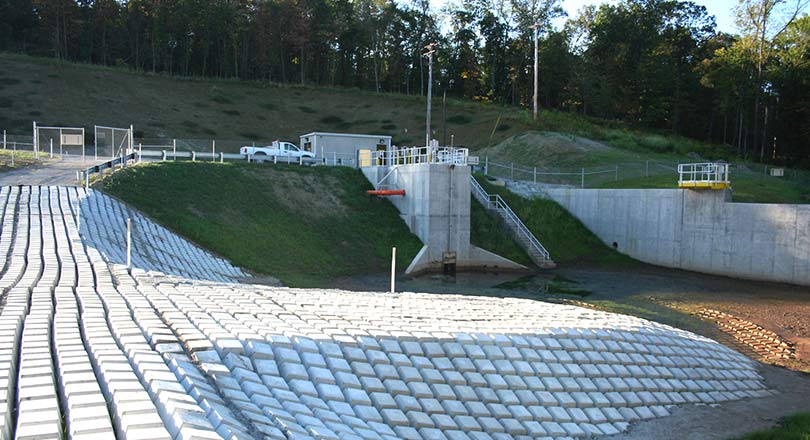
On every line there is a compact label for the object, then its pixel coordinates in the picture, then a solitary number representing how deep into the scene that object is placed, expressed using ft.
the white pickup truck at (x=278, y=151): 118.73
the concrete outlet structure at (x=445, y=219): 97.40
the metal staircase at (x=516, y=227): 101.50
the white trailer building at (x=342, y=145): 127.44
